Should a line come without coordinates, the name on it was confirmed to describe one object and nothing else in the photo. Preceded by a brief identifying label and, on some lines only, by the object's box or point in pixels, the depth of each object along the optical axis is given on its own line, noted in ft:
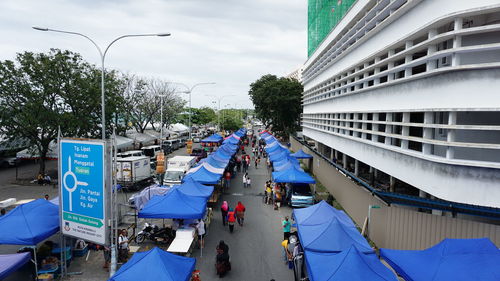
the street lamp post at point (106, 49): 51.69
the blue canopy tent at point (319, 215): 33.96
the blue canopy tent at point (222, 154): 76.02
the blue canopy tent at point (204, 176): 55.47
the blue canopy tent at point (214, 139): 130.82
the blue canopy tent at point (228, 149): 87.94
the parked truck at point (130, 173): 67.77
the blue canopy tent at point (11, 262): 25.95
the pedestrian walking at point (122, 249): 34.86
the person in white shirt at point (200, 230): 38.81
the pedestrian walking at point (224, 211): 47.19
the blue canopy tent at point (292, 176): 56.39
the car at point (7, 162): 99.25
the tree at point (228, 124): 246.27
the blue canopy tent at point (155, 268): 22.44
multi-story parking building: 28.66
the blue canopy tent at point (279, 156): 80.43
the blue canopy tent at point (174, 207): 37.42
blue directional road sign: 29.86
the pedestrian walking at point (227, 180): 72.06
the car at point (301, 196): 55.62
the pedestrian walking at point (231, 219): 44.16
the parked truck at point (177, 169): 68.54
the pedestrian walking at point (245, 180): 74.10
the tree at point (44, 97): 73.10
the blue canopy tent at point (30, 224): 30.09
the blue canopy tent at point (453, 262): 20.38
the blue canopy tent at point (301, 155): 92.12
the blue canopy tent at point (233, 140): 127.75
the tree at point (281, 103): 165.58
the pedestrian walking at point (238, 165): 99.52
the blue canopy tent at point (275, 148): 97.25
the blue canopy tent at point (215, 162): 65.10
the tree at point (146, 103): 147.03
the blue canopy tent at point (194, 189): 44.57
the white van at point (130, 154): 91.86
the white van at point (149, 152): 108.99
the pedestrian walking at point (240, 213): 46.75
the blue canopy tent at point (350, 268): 21.84
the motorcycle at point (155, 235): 40.63
